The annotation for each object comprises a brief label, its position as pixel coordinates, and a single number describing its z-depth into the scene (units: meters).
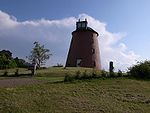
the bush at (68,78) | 7.97
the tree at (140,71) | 9.65
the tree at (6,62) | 15.87
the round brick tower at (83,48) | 16.66
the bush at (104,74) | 8.93
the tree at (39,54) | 17.97
